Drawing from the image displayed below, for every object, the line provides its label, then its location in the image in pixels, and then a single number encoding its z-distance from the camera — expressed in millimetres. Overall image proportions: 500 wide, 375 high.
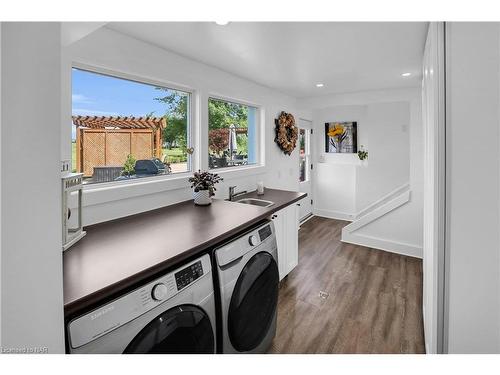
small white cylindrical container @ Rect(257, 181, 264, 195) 3082
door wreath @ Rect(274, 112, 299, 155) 3828
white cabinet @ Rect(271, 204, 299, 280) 2656
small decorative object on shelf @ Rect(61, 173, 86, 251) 1211
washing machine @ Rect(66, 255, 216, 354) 857
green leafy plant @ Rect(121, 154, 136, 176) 2055
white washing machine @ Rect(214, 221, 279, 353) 1404
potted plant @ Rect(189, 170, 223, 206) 2295
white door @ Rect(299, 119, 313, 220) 5070
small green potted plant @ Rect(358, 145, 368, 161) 4775
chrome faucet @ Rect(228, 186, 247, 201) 2803
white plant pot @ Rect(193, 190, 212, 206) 2291
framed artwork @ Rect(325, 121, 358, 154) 5039
